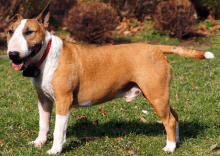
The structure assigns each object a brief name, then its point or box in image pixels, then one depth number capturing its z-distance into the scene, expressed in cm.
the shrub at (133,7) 1365
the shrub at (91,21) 1055
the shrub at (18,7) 1032
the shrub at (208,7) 1441
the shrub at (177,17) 1152
